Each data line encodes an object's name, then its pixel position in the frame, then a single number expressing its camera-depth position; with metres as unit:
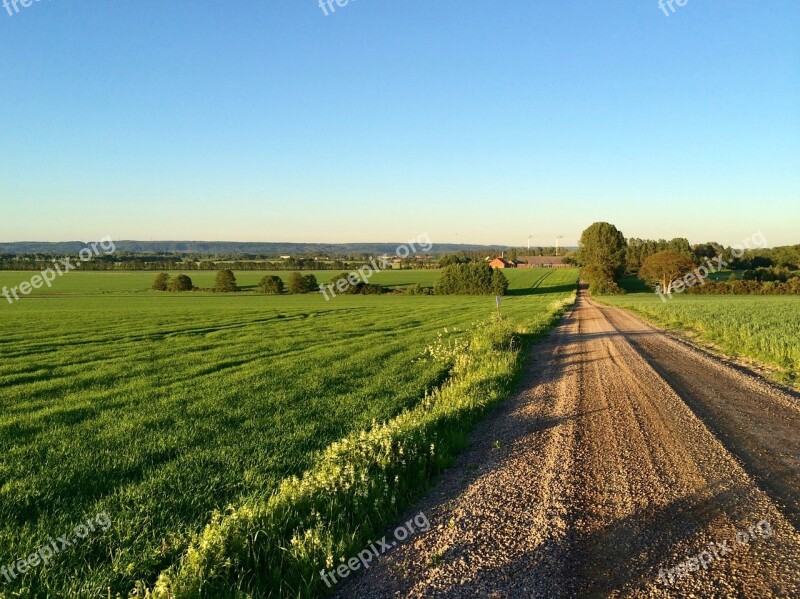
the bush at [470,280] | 84.38
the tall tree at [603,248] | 97.13
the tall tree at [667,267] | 82.56
